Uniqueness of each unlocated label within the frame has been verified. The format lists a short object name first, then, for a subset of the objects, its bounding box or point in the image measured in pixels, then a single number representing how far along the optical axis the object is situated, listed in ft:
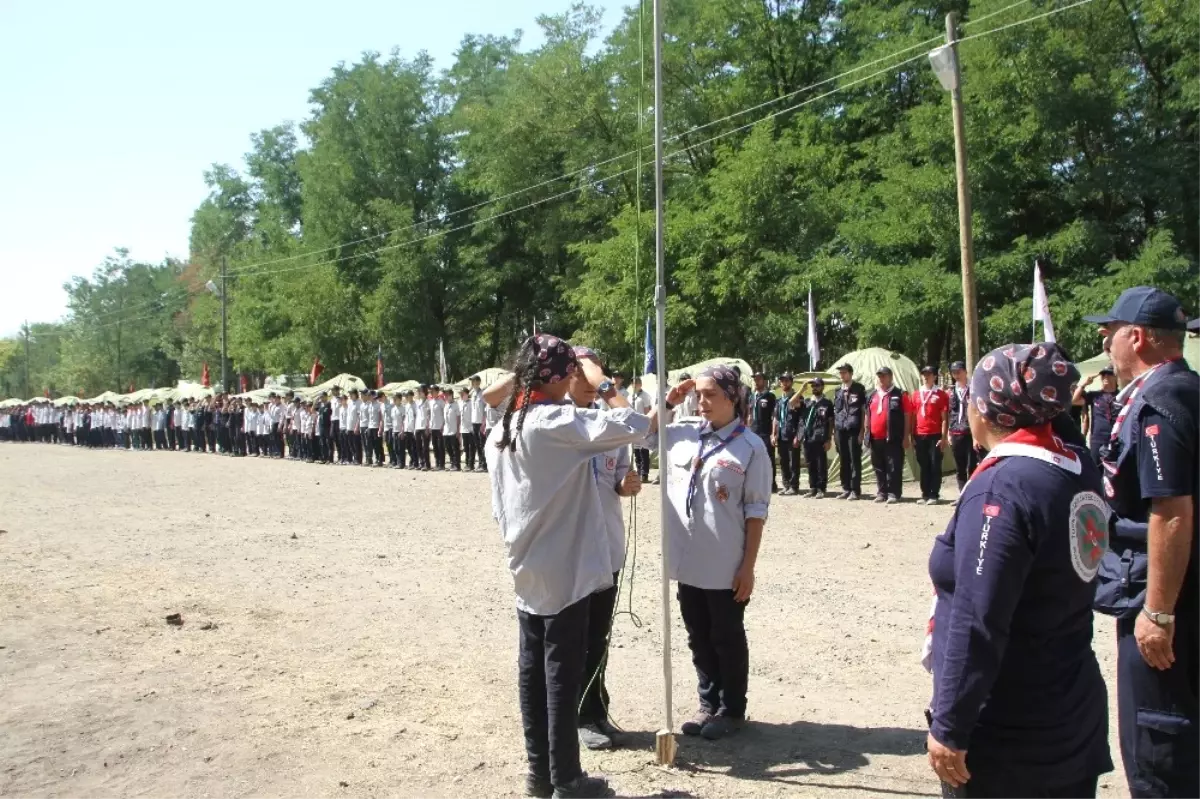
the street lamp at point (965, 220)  48.01
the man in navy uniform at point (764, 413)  57.77
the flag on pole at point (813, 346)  69.92
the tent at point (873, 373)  56.59
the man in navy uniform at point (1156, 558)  10.19
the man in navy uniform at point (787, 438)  54.34
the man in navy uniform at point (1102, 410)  32.01
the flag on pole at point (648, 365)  25.10
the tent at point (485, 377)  93.60
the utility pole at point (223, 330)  148.15
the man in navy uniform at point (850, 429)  50.26
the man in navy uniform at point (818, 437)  51.78
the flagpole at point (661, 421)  14.84
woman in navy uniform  8.07
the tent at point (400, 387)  113.09
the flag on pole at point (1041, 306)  50.98
